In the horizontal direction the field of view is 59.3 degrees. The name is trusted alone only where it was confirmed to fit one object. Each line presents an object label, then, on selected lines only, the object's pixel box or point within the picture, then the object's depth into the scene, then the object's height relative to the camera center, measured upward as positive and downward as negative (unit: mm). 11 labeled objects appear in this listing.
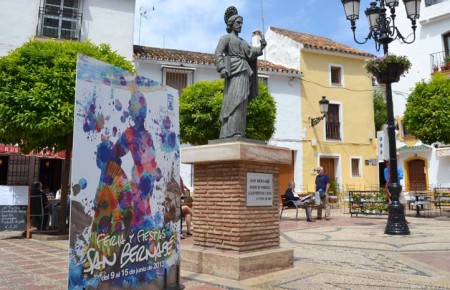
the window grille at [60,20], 15453 +6727
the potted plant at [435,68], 20266 +6400
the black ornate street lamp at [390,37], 8438 +3522
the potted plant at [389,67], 8586 +2750
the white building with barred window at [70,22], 14945 +6670
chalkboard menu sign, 9000 -627
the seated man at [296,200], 11461 -235
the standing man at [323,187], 12383 +163
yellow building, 20328 +4370
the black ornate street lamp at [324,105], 16906 +3703
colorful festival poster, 3105 +75
